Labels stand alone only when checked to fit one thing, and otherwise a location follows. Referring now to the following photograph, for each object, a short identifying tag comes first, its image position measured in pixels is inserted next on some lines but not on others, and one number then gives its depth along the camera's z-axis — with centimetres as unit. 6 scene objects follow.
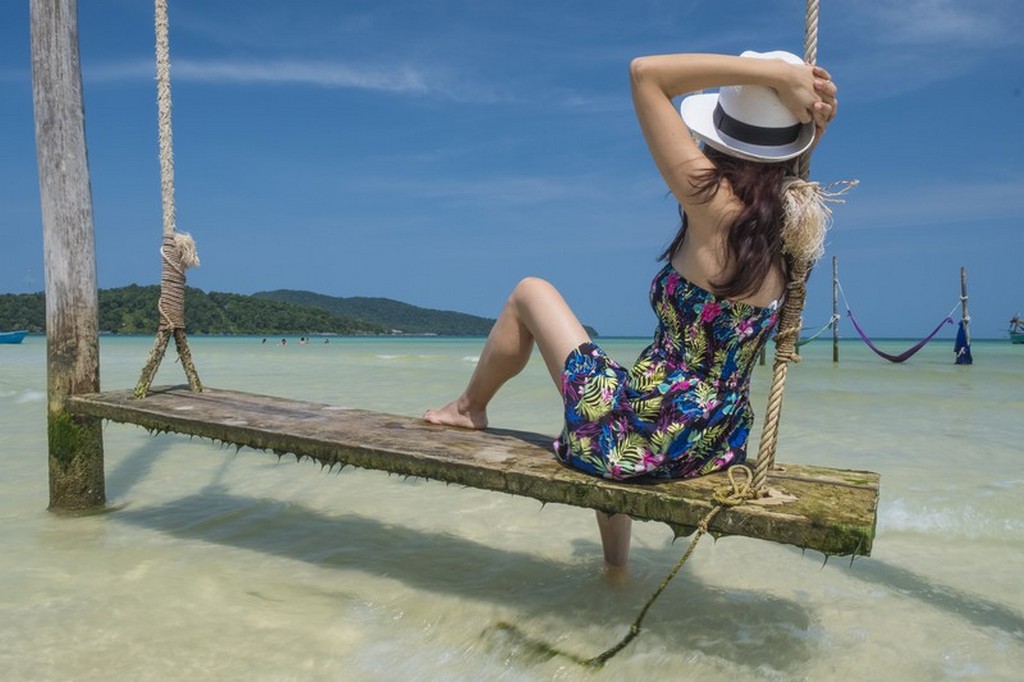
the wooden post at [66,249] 398
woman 214
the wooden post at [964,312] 2136
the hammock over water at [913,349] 1948
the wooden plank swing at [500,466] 204
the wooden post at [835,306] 2290
